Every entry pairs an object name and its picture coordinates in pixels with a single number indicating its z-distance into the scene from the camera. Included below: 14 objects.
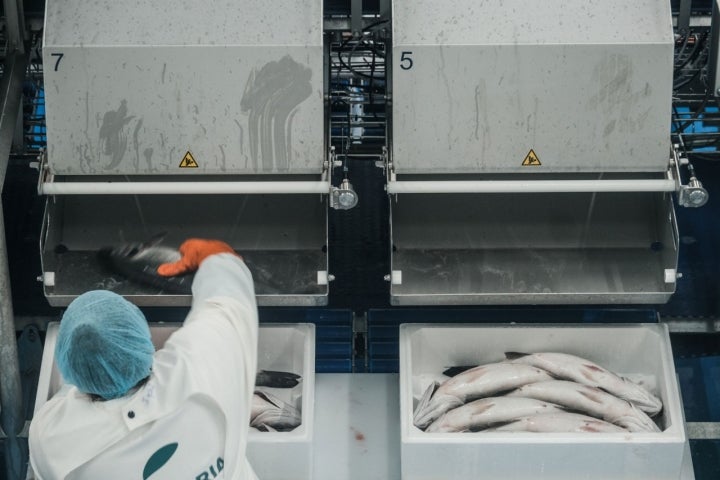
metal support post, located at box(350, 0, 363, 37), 3.78
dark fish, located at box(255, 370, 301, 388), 3.80
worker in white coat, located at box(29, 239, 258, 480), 2.39
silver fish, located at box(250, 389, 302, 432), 3.60
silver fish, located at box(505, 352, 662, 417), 3.66
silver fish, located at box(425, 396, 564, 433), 3.54
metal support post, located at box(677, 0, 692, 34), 3.79
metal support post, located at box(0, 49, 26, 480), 3.53
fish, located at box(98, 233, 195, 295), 3.73
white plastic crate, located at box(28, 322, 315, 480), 3.46
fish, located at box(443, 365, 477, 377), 3.80
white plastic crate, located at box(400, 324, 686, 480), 3.43
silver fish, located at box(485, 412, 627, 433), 3.50
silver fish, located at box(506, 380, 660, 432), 3.57
